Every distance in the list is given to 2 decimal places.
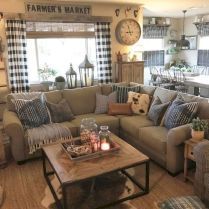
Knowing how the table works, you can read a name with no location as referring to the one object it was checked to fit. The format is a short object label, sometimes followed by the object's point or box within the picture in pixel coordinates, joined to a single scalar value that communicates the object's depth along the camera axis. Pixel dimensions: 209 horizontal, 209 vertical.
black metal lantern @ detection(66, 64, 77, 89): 4.89
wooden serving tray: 2.38
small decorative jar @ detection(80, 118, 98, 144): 2.66
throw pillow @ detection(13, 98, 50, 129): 3.40
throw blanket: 3.14
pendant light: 6.63
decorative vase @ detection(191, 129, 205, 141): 2.58
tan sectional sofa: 2.79
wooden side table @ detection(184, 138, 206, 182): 2.57
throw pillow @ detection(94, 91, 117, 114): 4.08
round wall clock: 5.64
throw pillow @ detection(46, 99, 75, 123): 3.64
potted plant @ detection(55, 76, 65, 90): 4.87
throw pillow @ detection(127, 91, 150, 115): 3.90
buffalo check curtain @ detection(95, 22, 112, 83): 5.47
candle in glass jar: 2.53
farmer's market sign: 4.79
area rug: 2.37
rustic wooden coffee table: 2.09
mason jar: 2.54
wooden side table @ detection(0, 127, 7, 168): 3.16
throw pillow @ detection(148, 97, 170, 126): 3.37
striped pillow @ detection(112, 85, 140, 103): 4.16
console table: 5.61
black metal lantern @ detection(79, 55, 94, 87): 5.00
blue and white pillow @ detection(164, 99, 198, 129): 2.98
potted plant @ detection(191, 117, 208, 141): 2.58
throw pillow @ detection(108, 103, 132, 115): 3.94
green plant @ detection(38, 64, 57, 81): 5.31
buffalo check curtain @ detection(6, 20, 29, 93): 4.66
